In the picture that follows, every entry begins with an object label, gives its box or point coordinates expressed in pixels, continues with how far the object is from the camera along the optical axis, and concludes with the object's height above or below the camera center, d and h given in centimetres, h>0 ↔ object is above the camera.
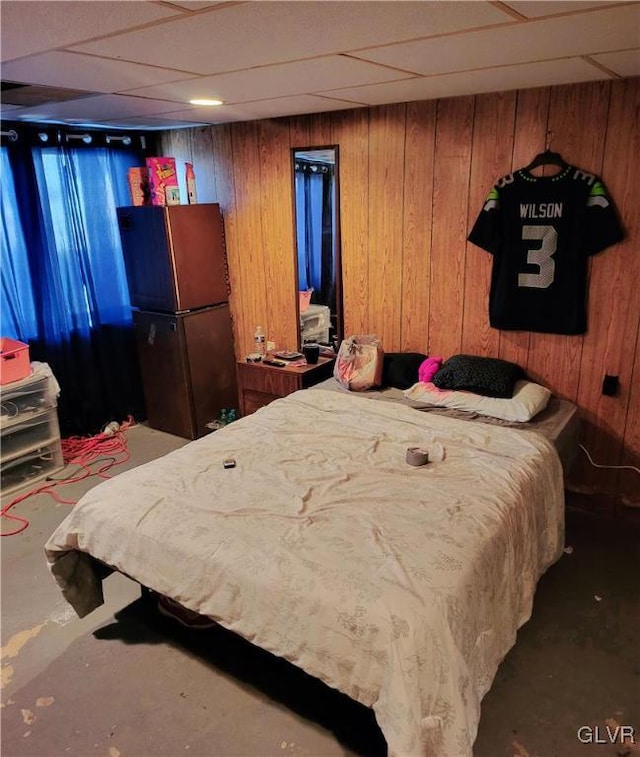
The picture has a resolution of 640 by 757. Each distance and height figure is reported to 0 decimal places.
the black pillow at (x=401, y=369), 322 -87
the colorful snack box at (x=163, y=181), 382 +29
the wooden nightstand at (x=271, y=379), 364 -104
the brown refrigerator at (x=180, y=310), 385 -62
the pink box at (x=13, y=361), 337 -80
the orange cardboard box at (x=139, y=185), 388 +27
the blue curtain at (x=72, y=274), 367 -33
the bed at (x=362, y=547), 150 -104
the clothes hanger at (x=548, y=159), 275 +26
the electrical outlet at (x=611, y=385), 284 -87
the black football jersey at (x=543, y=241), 271 -14
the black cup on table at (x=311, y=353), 374 -88
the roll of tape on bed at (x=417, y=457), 231 -98
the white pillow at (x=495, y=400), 272 -93
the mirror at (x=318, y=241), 354 -14
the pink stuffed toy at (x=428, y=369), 317 -86
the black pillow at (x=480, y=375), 284 -83
